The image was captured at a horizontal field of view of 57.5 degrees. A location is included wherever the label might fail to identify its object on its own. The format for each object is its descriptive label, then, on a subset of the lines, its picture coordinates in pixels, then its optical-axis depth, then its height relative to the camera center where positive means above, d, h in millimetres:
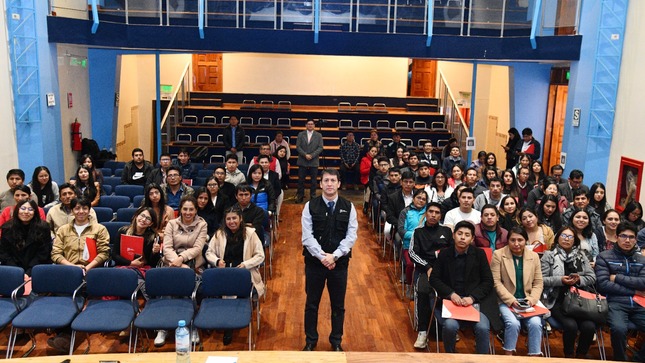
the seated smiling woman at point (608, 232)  6840 -1497
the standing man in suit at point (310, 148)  12375 -1069
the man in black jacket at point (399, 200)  8367 -1418
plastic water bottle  4121 -1755
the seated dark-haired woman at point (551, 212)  7363 -1352
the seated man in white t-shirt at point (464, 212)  7094 -1346
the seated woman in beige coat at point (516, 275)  5844 -1723
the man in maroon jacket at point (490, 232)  6578 -1456
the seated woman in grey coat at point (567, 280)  5910 -1804
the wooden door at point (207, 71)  17828 +694
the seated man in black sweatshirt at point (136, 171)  9891 -1326
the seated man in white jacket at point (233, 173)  9297 -1237
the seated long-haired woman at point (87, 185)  8789 -1422
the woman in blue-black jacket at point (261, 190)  8727 -1395
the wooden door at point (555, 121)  14294 -415
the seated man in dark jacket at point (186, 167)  10180 -1277
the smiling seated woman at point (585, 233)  6645 -1455
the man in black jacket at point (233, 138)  13219 -961
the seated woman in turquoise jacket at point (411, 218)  7391 -1496
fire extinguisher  12039 -952
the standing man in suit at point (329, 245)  5730 -1423
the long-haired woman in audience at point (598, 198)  8086 -1265
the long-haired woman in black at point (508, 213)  7168 -1349
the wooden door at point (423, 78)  17859 +669
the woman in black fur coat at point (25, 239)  6383 -1629
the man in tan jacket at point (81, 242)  6484 -1670
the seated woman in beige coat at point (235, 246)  6371 -1639
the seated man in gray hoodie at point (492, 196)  8023 -1294
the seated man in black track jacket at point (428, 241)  6500 -1568
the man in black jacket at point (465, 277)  5758 -1734
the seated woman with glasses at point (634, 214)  7473 -1373
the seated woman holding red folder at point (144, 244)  6469 -1673
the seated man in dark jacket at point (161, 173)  9320 -1270
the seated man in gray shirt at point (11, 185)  7883 -1293
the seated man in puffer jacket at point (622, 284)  5848 -1813
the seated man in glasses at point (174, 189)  8180 -1345
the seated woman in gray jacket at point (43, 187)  8375 -1401
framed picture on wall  9617 -1245
